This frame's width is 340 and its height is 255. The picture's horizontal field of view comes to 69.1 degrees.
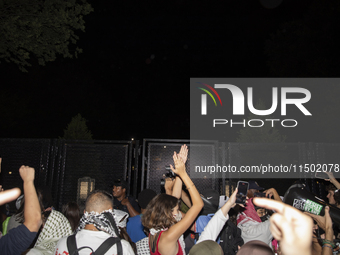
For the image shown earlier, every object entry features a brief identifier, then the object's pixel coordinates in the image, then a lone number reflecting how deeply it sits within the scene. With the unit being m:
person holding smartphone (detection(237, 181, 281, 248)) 3.21
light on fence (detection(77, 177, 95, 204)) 5.96
